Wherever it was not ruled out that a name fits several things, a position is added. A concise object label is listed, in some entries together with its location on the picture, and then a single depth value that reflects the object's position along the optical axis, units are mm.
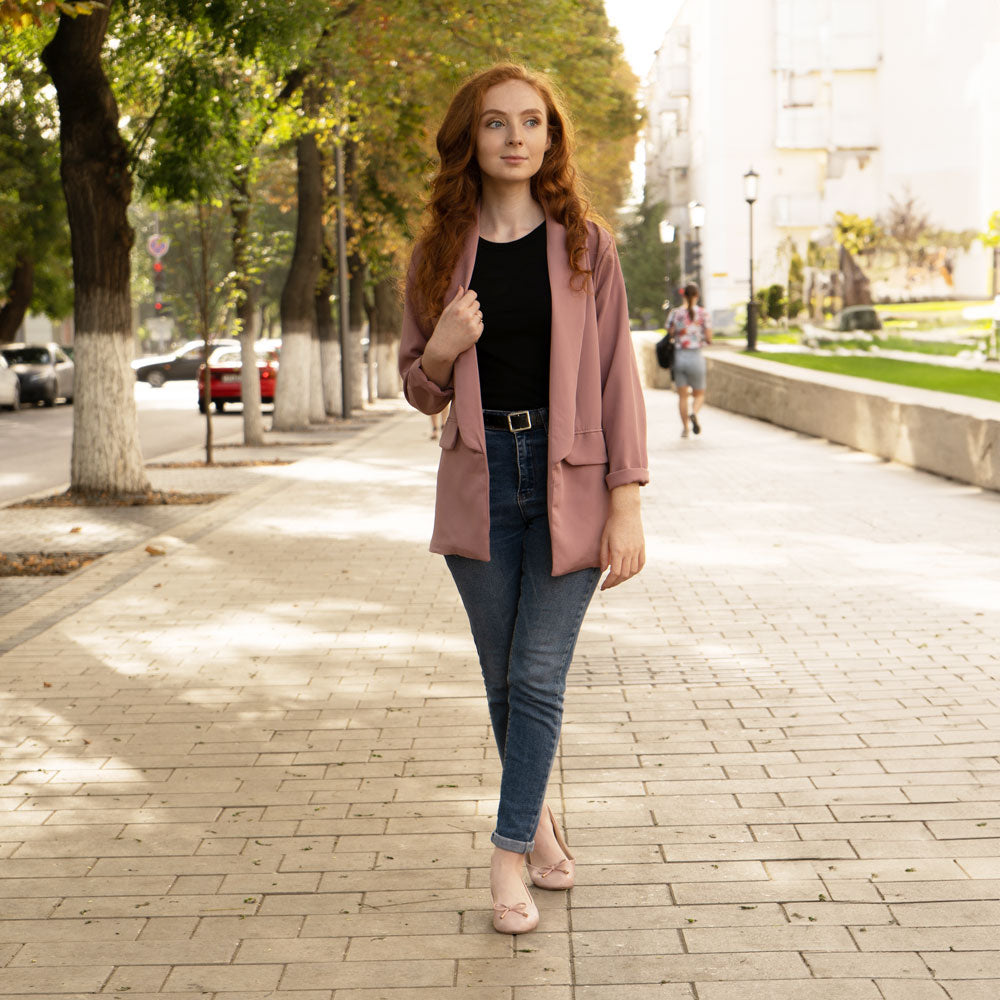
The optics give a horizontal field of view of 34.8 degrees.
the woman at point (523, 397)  3674
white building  64500
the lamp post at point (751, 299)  33906
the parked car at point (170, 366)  55125
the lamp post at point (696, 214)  36750
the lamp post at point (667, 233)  36125
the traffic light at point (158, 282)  57700
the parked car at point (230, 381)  33719
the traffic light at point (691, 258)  39575
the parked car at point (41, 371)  37938
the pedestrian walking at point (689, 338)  18953
